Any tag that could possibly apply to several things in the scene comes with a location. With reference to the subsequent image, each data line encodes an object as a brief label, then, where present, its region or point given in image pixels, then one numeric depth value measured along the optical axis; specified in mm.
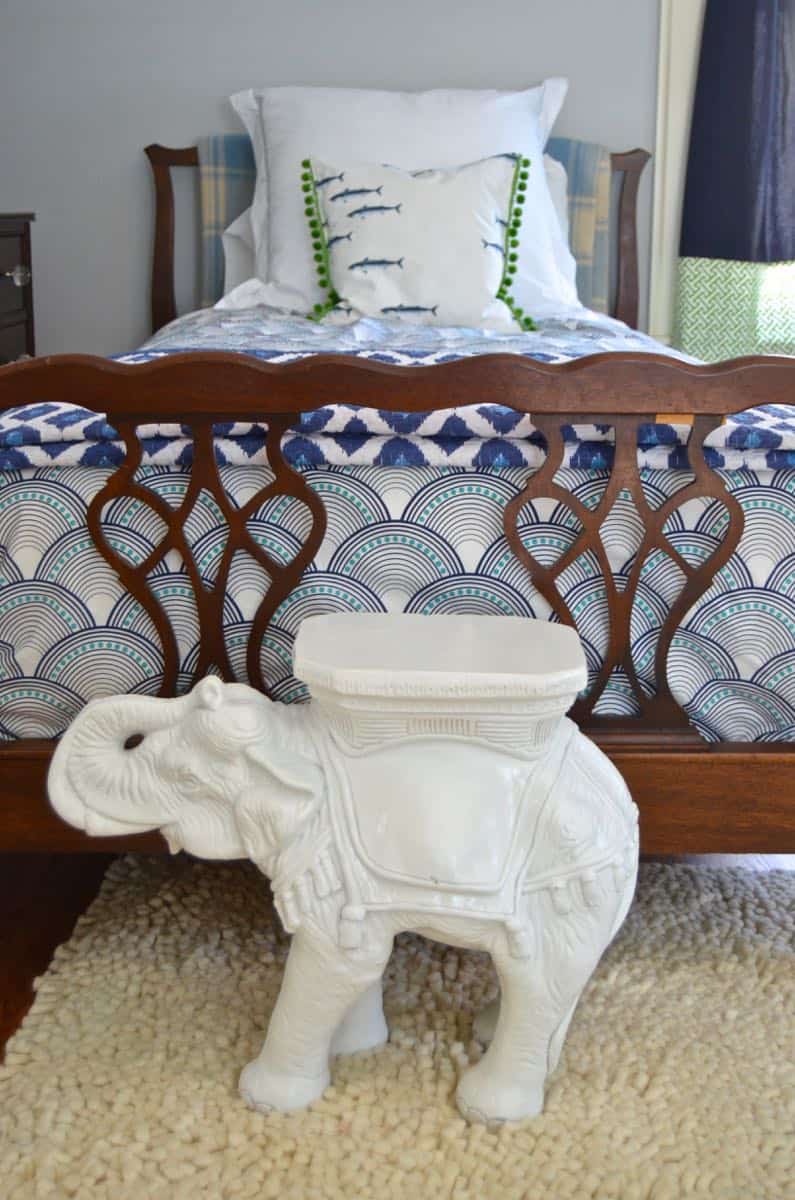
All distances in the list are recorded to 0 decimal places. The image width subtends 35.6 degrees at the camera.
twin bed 1284
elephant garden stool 1108
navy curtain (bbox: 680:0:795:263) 2885
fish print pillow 2479
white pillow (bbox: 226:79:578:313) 2688
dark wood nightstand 2807
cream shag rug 1117
